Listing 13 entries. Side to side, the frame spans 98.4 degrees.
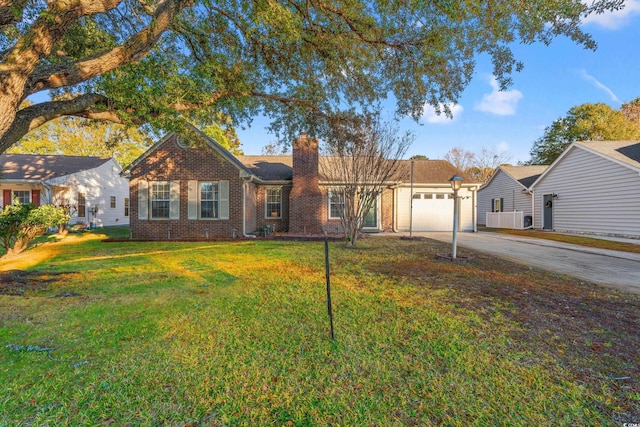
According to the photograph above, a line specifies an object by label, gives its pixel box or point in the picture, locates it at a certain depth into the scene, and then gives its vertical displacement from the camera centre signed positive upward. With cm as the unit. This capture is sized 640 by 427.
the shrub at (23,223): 789 -27
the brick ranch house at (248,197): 1298 +88
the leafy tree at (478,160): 3581 +711
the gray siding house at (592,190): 1204 +118
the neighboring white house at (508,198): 1886 +124
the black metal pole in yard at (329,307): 306 -104
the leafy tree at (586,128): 2561 +830
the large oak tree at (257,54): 400 +331
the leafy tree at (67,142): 2675 +738
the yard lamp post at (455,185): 782 +87
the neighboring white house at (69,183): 1576 +180
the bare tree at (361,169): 922 +161
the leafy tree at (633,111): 2723 +1027
